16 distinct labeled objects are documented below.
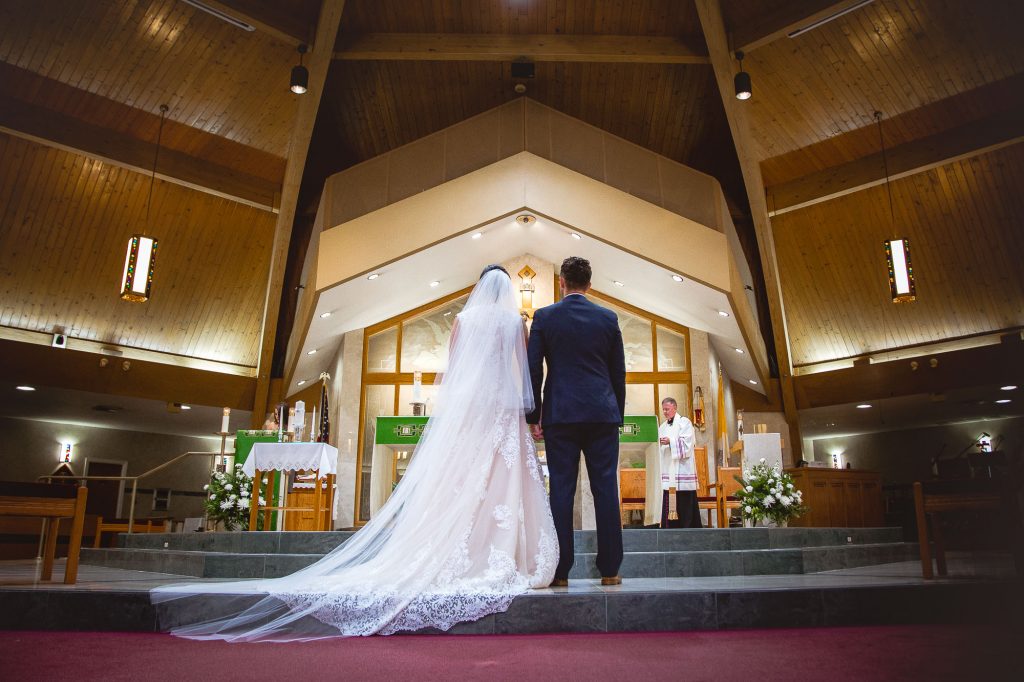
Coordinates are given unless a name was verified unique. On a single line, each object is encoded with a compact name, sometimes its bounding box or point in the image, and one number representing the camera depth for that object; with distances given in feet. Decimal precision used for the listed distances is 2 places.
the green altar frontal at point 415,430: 31.48
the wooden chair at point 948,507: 14.97
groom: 12.43
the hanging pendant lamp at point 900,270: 29.09
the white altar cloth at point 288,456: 23.93
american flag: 29.20
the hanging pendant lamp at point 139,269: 29.25
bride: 10.43
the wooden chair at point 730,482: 32.73
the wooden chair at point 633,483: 33.73
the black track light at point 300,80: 28.84
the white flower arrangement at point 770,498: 26.73
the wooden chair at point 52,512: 14.58
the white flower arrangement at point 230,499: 26.30
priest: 28.02
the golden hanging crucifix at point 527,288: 38.86
